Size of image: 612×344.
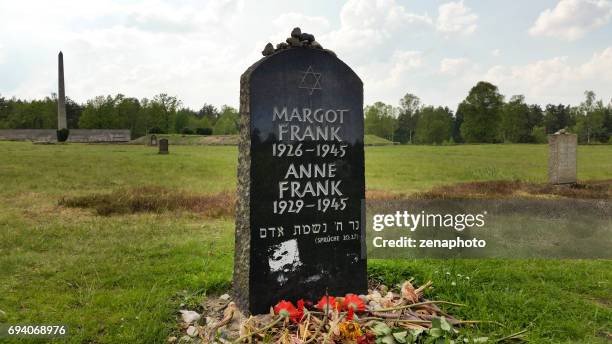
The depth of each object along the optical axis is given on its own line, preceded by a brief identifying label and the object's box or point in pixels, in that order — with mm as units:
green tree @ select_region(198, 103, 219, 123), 103000
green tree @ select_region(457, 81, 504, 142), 70625
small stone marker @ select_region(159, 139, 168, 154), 28930
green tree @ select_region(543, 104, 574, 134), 84812
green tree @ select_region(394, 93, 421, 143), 86688
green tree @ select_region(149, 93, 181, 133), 72250
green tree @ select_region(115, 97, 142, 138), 68938
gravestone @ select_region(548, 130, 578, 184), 15570
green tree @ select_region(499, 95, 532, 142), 71750
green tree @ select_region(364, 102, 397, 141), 81000
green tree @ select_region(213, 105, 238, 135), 71125
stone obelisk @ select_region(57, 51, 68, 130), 53597
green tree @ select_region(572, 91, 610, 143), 71750
